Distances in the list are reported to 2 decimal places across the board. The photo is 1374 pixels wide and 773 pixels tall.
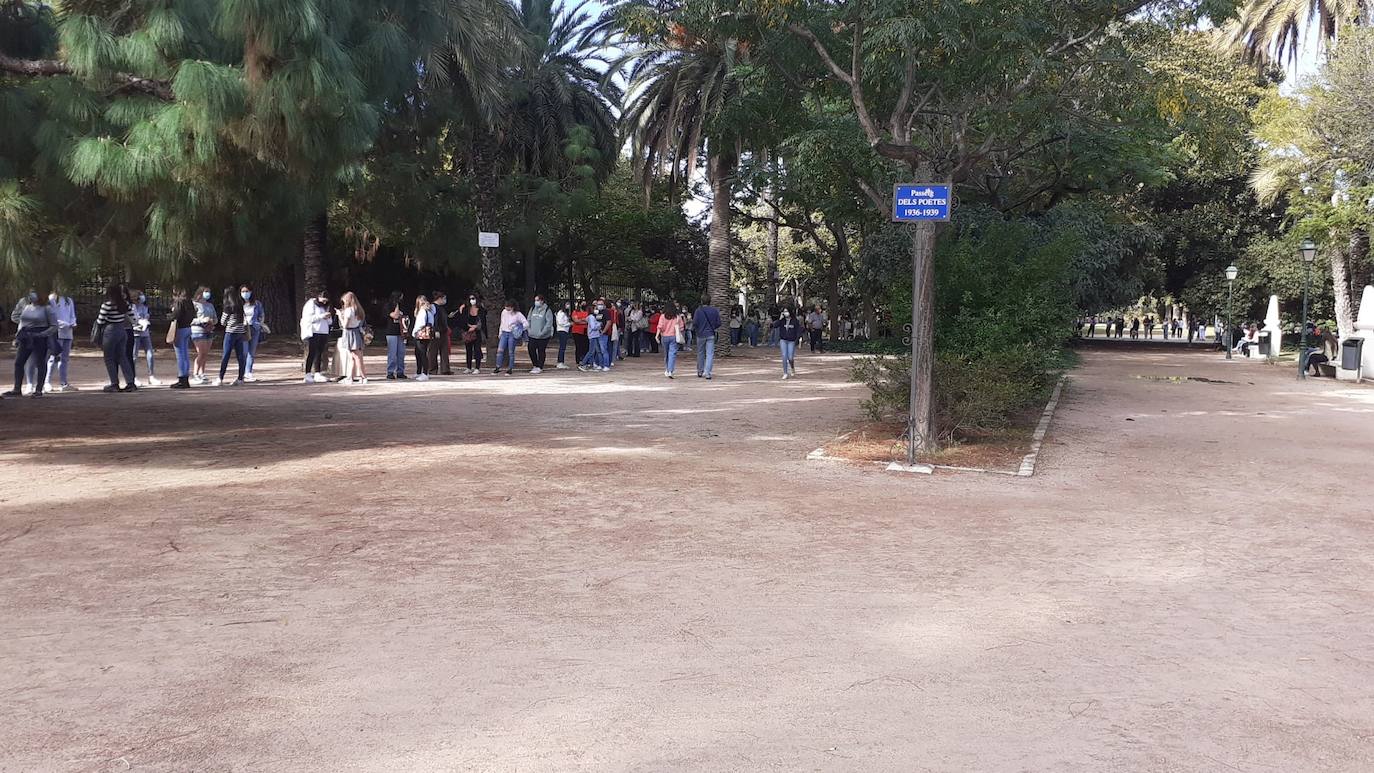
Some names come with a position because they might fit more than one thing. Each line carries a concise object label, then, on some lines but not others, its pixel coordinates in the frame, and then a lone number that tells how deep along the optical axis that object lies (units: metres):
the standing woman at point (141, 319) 17.05
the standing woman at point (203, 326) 16.77
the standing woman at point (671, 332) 21.06
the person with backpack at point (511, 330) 20.92
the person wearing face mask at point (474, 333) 21.59
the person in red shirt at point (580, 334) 22.78
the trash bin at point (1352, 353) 23.14
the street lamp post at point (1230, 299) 35.94
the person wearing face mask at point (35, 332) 14.30
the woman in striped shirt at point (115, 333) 14.98
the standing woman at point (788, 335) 20.80
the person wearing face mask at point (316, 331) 18.53
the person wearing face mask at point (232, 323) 17.20
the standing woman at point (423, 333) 19.72
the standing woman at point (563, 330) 23.75
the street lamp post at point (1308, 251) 28.09
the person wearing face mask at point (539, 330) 21.72
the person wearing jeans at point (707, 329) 20.64
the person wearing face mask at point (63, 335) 15.42
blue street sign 9.61
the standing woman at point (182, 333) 16.81
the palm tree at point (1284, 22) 34.19
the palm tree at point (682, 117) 27.06
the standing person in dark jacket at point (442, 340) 20.27
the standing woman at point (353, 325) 18.16
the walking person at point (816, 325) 34.00
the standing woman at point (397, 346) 19.47
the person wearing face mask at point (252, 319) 17.72
